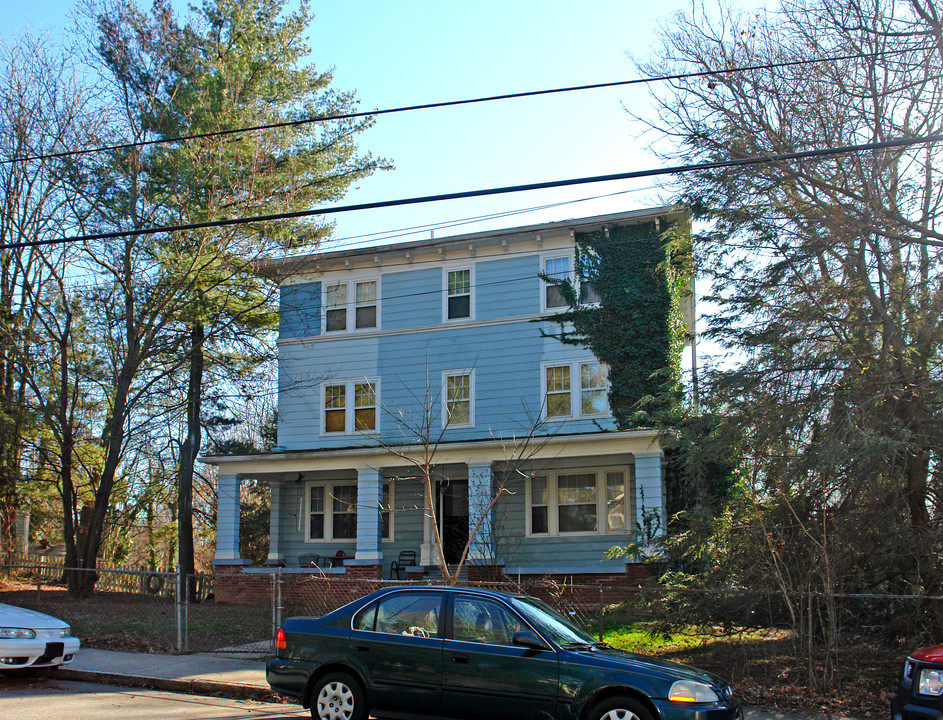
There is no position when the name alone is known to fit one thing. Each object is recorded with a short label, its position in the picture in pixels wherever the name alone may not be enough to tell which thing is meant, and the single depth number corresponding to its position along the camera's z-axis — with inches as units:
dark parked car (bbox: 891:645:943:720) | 265.4
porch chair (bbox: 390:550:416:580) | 845.8
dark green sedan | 279.3
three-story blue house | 820.0
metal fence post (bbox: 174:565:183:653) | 512.1
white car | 404.2
